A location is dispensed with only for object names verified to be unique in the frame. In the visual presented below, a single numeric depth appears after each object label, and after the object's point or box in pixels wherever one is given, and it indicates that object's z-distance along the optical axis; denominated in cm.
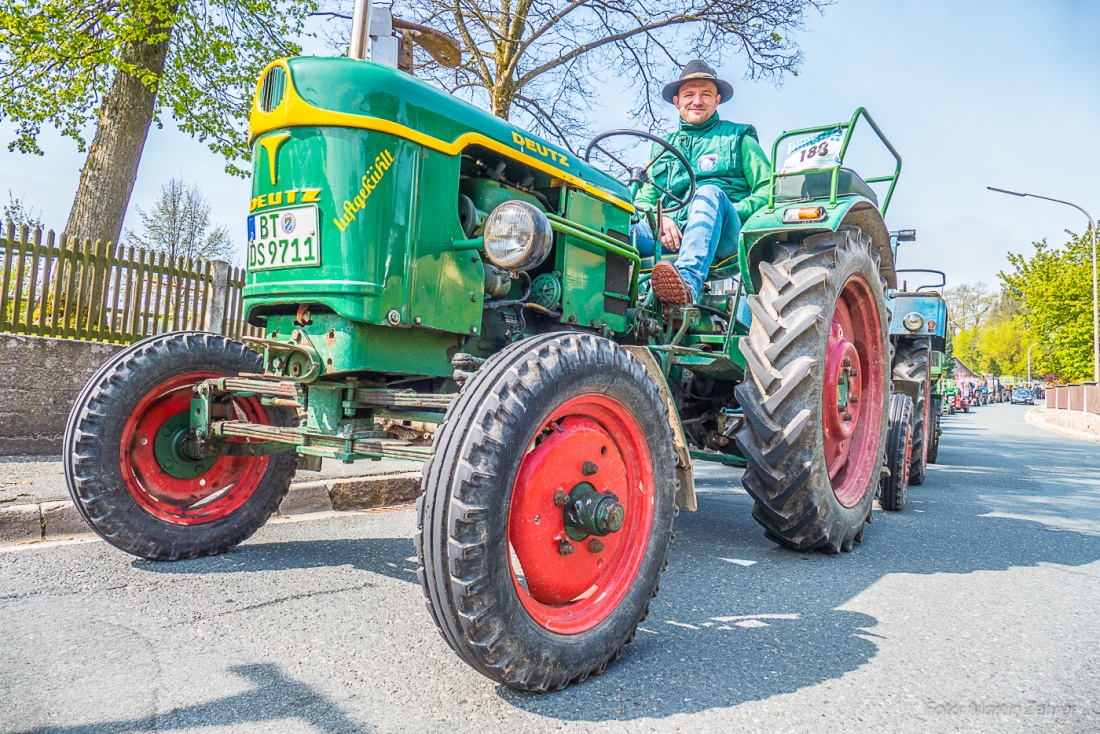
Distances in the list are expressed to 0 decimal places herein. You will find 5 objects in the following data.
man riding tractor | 390
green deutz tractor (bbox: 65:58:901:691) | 192
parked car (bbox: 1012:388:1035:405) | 6008
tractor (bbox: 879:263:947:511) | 523
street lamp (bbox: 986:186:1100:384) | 2176
